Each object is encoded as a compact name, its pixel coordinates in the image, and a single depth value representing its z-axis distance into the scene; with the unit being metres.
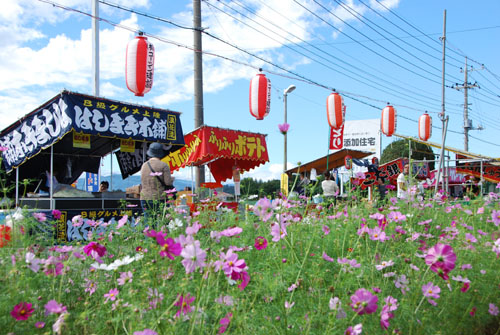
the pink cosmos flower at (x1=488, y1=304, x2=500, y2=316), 2.02
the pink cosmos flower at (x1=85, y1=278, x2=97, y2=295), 1.92
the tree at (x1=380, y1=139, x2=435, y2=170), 31.58
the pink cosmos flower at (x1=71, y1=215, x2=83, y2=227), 2.52
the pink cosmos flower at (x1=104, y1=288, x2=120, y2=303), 1.66
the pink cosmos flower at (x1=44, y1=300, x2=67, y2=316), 1.33
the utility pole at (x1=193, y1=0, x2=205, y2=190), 10.28
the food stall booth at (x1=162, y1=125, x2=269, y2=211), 9.77
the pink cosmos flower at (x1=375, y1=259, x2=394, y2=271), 1.88
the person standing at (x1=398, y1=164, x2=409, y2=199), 6.07
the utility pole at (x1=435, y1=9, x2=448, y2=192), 16.70
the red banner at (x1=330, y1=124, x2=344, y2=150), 16.27
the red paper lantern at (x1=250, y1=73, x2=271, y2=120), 10.76
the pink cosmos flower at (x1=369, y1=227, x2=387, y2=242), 1.96
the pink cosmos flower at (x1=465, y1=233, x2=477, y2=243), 2.17
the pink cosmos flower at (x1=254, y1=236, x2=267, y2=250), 1.83
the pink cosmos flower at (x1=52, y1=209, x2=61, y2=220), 2.74
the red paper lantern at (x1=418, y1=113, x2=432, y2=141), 18.22
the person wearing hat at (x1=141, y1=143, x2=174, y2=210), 5.05
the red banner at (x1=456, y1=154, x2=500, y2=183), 20.33
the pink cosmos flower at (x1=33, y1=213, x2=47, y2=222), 2.35
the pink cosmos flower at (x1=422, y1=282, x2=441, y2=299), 1.61
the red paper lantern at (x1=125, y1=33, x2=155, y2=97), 7.83
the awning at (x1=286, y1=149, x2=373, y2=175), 16.28
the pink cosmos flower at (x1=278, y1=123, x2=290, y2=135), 2.19
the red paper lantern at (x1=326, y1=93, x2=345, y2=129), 13.39
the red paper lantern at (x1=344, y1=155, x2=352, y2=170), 14.77
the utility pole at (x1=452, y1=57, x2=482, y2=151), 34.31
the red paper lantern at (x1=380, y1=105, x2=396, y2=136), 16.44
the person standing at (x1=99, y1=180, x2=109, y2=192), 9.33
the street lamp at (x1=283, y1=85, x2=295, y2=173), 19.12
